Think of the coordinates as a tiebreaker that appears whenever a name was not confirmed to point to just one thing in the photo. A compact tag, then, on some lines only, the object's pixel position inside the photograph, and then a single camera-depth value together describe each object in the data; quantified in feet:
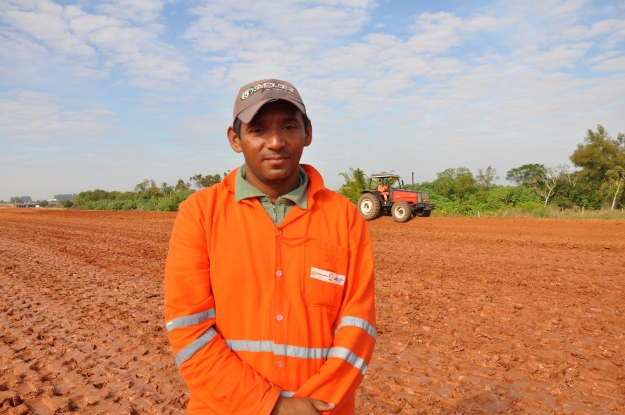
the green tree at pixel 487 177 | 146.61
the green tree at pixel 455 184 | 97.30
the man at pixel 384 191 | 66.80
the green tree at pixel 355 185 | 89.81
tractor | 63.26
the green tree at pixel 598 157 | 99.19
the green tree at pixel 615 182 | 83.41
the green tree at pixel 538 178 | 94.32
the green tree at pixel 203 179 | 159.03
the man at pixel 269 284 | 5.00
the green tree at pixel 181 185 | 166.42
